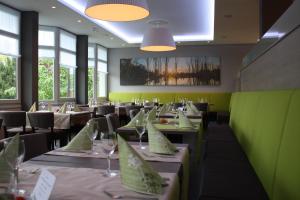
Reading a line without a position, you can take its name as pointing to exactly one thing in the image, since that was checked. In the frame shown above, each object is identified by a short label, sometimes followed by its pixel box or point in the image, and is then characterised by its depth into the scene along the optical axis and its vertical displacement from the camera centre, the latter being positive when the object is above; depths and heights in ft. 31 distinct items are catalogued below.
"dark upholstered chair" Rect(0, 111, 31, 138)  14.78 -1.35
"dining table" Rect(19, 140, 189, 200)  4.02 -1.32
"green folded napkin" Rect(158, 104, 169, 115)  17.79 -1.07
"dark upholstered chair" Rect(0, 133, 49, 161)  6.68 -1.21
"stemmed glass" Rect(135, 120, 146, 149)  7.49 -0.90
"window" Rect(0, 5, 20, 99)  22.90 +3.13
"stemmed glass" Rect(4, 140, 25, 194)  3.74 -0.91
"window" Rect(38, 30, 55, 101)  28.89 +2.70
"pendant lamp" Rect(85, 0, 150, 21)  9.72 +2.62
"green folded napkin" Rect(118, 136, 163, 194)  4.12 -1.14
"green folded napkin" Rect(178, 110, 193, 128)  11.45 -1.10
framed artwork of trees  40.40 +3.02
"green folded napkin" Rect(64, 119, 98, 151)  6.71 -1.10
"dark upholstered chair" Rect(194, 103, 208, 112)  28.89 -1.21
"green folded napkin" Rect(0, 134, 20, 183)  4.30 -0.99
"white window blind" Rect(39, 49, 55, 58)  28.78 +3.68
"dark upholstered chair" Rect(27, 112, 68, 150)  14.85 -1.50
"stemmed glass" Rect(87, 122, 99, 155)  6.57 -0.90
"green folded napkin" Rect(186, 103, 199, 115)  17.95 -1.04
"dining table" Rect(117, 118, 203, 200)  10.86 -1.65
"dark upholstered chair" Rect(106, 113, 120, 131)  12.73 -1.18
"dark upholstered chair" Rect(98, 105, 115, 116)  23.38 -1.33
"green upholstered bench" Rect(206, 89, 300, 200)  5.03 -1.02
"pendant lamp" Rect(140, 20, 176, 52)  20.59 +3.72
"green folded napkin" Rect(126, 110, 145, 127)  11.43 -0.90
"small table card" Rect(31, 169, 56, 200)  3.39 -1.09
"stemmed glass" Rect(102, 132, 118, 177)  4.93 -0.96
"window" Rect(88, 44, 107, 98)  38.83 +2.95
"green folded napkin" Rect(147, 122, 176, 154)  6.53 -1.11
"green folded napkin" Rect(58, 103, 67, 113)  18.74 -1.07
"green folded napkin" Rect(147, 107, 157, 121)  13.25 -0.98
